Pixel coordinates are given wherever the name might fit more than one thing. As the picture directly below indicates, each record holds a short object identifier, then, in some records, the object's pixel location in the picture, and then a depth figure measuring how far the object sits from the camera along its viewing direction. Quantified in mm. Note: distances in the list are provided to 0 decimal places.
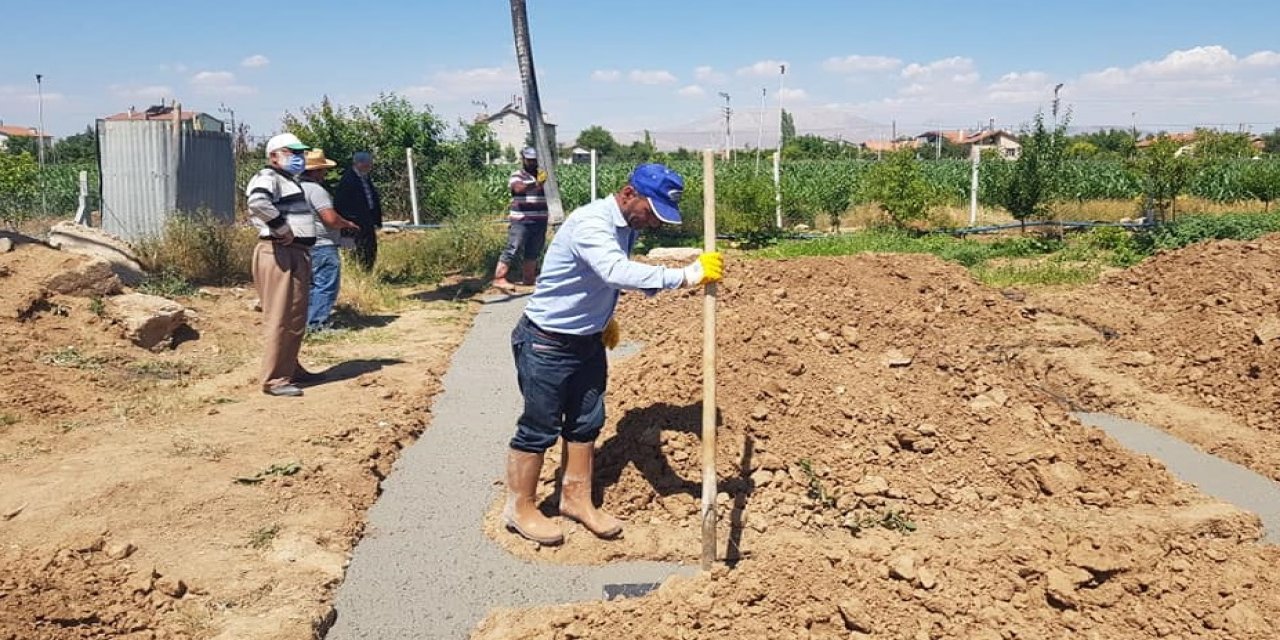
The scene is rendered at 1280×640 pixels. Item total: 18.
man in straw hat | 7523
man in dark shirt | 9117
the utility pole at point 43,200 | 17609
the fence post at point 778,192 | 16109
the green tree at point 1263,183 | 19875
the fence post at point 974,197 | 18125
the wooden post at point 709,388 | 3807
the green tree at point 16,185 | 15177
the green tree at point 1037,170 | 15461
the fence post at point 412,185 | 17391
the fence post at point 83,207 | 12055
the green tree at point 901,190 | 15797
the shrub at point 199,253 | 10195
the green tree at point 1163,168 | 15438
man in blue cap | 3781
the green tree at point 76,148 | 46747
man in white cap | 6328
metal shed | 11156
